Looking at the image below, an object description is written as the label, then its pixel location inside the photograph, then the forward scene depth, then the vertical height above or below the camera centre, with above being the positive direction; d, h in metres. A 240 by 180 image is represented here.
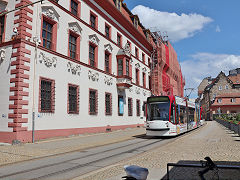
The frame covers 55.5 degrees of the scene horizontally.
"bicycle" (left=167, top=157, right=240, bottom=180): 3.93 -0.98
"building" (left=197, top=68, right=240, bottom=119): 72.44 +4.74
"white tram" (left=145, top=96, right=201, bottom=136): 16.28 -0.40
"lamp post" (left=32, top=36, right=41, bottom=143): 14.68 +2.91
